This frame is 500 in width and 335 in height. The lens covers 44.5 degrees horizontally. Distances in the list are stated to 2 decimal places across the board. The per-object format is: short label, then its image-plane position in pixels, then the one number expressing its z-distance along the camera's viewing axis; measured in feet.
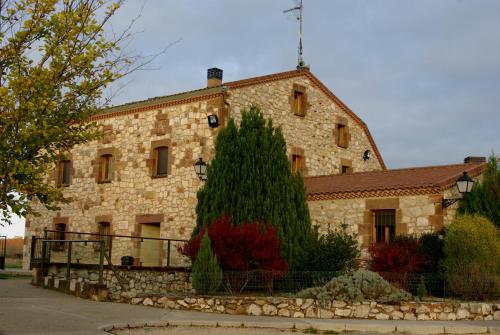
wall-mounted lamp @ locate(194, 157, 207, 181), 62.75
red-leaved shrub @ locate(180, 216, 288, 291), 48.52
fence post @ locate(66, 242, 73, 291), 52.87
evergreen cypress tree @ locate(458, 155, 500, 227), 55.88
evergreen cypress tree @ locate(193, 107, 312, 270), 57.52
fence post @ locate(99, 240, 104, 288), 49.49
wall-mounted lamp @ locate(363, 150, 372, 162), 90.12
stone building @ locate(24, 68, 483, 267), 63.31
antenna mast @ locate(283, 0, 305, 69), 83.72
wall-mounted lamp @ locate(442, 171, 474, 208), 53.62
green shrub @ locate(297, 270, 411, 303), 44.11
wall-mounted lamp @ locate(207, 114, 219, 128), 70.28
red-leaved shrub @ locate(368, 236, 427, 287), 51.13
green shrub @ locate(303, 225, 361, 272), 53.67
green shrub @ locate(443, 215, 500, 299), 47.55
